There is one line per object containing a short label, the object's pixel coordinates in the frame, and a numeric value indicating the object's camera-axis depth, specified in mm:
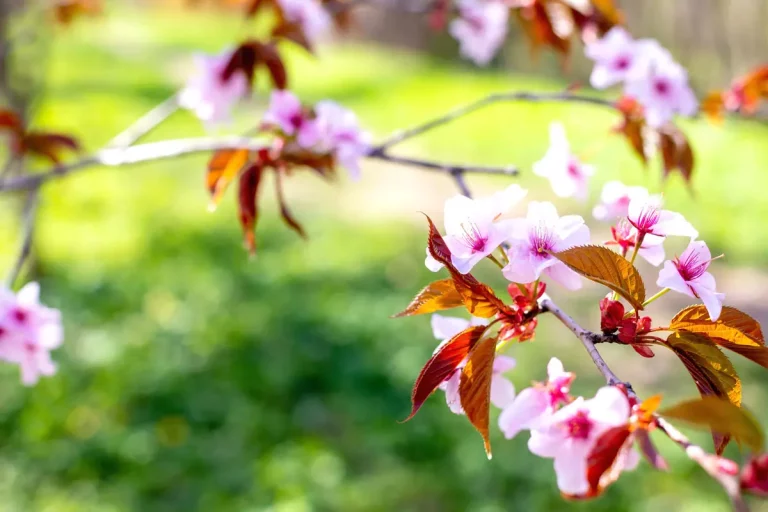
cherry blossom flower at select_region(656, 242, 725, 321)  805
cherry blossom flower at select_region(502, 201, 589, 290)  800
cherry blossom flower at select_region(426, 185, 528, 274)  804
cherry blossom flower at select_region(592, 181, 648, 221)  912
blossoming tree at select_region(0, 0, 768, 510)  778
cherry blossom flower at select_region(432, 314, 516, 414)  863
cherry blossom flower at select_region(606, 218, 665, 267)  835
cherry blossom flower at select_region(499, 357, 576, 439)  805
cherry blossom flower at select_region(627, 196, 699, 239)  820
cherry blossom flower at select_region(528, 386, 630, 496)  778
